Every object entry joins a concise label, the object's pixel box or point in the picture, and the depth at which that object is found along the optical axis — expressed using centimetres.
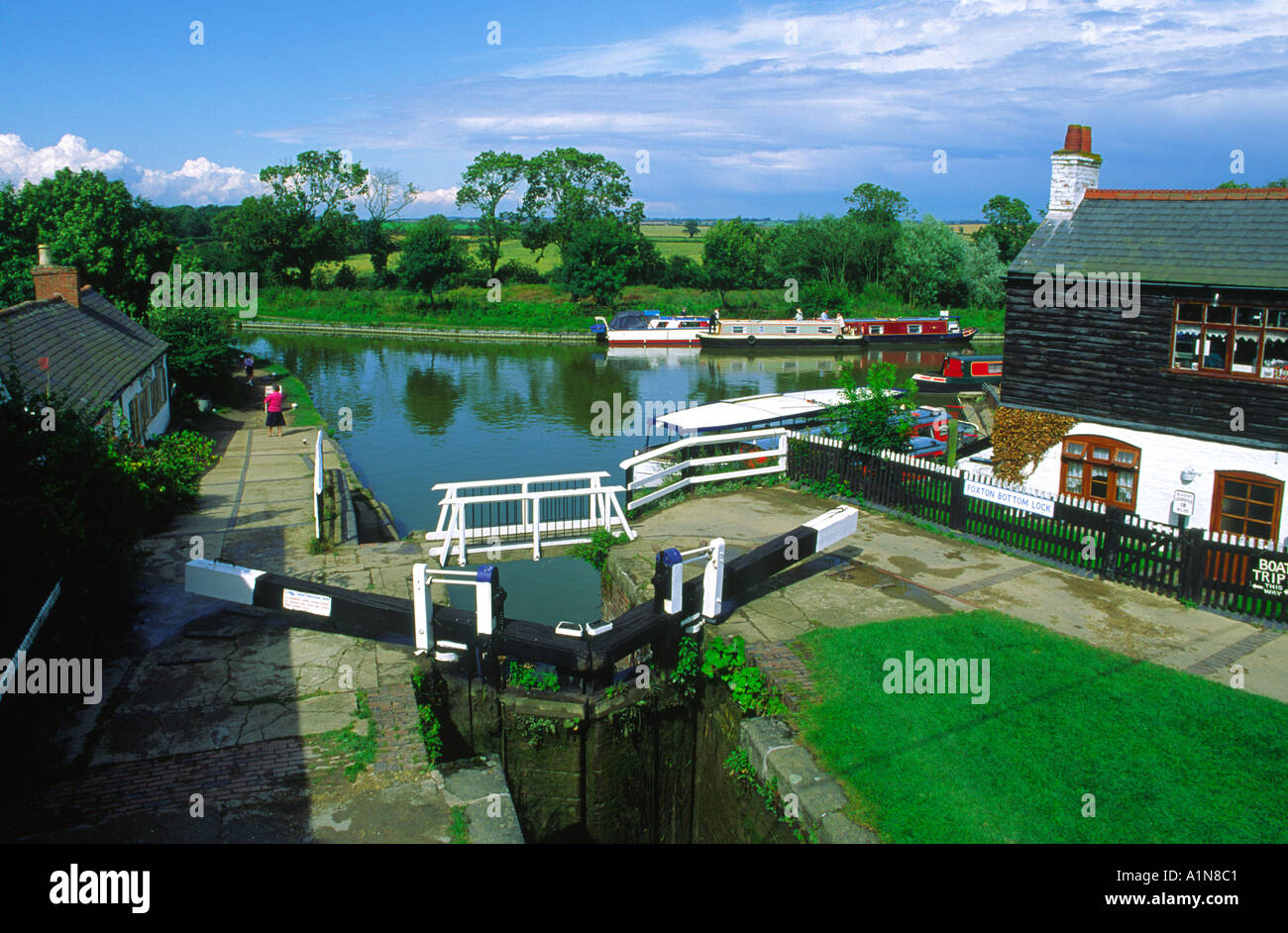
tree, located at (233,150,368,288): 6694
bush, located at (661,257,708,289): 7119
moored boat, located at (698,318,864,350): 5316
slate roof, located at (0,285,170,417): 1666
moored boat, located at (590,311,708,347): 5466
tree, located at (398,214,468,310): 6278
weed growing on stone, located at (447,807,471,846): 688
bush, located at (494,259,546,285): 7175
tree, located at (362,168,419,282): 7388
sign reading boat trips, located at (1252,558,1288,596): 1088
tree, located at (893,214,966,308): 6281
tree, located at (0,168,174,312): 3145
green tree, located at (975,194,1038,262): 7150
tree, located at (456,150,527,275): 7556
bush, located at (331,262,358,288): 6994
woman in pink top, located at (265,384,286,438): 2419
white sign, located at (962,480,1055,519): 1299
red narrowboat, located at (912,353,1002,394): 3522
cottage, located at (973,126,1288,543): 1418
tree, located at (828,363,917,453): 1584
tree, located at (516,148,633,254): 7800
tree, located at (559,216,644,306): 6384
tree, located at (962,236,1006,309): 6241
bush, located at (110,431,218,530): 1462
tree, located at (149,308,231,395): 2895
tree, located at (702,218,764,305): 6819
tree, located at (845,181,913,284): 6581
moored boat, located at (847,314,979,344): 5291
